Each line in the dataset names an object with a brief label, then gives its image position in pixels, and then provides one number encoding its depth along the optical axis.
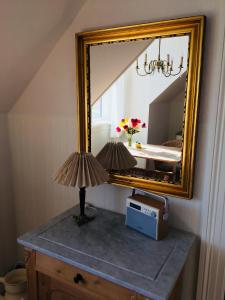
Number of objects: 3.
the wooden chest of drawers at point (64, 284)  0.98
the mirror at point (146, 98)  1.13
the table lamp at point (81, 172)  1.17
